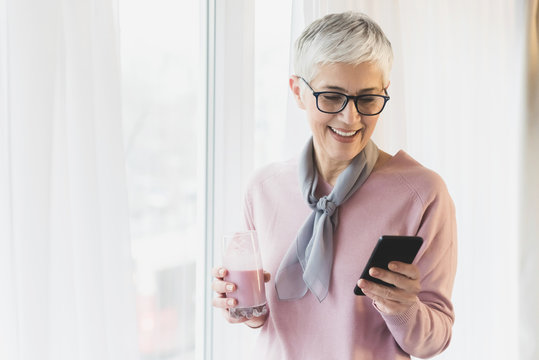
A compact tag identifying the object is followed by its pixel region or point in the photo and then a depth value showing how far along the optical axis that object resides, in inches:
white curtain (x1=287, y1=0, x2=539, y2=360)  92.6
